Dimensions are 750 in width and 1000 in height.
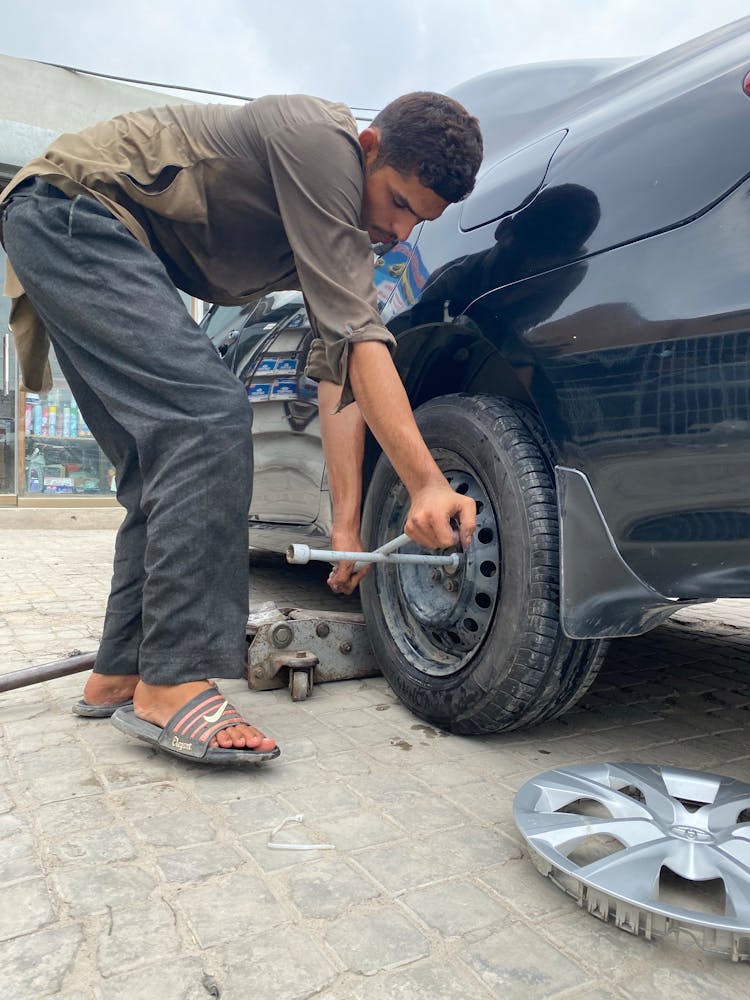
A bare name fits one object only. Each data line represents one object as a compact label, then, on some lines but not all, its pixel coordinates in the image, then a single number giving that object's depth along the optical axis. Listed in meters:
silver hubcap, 1.10
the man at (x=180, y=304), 1.54
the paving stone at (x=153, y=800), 1.43
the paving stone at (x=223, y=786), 1.51
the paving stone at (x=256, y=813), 1.38
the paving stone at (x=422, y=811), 1.41
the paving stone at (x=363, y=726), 1.84
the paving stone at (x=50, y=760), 1.61
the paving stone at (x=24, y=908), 1.07
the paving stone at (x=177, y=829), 1.32
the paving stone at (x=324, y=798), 1.45
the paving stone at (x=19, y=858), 1.21
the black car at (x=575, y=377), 1.28
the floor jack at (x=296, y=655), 2.10
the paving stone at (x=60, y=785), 1.49
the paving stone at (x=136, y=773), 1.56
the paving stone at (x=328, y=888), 1.13
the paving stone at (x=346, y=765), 1.63
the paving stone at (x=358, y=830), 1.33
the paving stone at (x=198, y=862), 1.21
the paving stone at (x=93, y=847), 1.26
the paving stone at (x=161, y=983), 0.95
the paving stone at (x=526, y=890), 1.16
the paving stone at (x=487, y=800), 1.45
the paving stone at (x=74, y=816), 1.36
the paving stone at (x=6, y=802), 1.43
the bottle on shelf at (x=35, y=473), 7.62
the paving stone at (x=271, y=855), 1.25
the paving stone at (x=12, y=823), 1.34
